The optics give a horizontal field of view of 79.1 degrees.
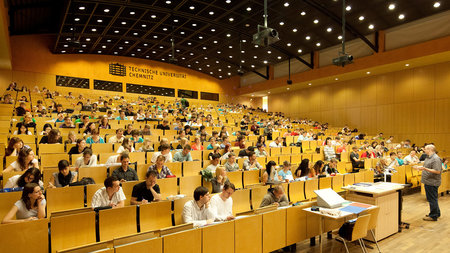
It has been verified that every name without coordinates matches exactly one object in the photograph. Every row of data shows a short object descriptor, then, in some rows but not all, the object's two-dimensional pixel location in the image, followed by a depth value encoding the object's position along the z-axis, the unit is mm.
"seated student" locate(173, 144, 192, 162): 5215
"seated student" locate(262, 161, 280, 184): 4875
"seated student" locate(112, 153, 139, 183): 3848
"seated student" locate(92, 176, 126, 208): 3078
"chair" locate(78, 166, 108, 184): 3912
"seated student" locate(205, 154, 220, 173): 4799
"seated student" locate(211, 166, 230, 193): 4207
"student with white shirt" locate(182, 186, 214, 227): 2926
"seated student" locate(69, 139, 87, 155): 4703
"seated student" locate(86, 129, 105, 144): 5508
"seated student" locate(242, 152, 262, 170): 5344
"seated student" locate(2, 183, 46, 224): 2644
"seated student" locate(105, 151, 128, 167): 4441
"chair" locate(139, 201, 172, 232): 3000
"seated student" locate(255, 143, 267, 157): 6395
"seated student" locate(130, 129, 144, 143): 5917
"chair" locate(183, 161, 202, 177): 4988
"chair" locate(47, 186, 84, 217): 3232
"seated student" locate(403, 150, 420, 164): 7719
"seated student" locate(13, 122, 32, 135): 5556
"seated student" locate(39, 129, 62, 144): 5018
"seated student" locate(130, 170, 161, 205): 3393
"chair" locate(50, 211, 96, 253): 2471
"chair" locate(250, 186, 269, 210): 3963
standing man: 4516
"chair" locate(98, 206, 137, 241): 2734
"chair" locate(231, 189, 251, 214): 3742
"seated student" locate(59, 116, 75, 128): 6363
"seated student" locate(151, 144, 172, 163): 4820
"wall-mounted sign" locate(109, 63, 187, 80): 16344
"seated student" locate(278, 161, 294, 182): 5048
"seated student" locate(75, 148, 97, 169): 4133
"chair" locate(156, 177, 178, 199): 3889
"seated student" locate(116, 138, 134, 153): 5047
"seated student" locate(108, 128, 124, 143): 5813
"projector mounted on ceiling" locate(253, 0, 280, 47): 4973
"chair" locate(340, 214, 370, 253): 2904
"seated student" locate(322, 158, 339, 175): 5766
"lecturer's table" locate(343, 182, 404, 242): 3640
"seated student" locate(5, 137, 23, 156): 4219
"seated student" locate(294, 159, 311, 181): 5229
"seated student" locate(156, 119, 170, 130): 7793
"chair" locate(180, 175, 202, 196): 4125
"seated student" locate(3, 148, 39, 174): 3653
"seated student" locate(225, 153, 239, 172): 5078
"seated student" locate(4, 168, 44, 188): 3150
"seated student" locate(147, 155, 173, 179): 4219
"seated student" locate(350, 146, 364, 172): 7289
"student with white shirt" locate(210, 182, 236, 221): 3193
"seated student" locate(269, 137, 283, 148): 7773
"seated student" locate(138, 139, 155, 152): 5395
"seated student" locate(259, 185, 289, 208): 3433
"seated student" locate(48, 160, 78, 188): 3490
